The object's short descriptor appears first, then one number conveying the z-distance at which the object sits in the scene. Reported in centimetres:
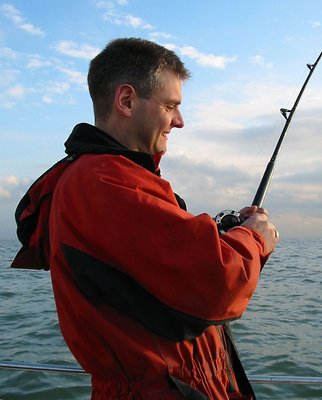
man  156
